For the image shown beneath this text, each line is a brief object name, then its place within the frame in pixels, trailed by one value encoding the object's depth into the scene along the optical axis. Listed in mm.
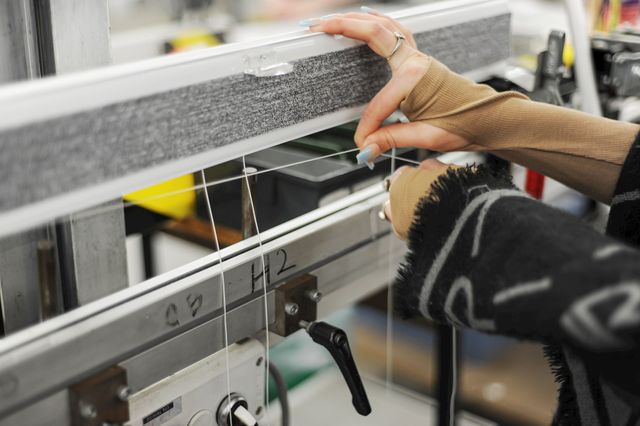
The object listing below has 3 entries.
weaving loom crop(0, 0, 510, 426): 461
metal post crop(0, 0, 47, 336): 603
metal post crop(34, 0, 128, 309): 610
